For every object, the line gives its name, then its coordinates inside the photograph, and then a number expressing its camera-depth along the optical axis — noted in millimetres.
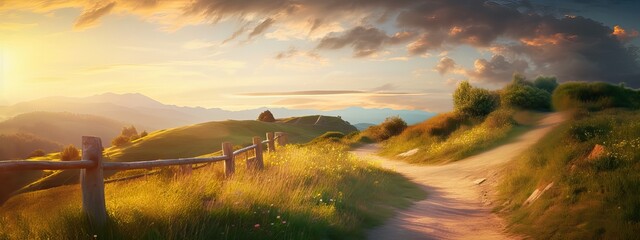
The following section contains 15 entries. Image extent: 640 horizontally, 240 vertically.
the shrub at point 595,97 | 30375
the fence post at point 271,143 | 21844
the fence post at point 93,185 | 6727
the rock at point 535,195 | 12070
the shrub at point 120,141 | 68250
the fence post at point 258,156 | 15508
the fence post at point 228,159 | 12875
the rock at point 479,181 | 18688
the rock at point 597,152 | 11831
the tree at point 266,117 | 101000
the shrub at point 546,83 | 42344
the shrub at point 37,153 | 69938
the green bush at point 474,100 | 34844
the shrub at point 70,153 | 51312
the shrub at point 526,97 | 35500
